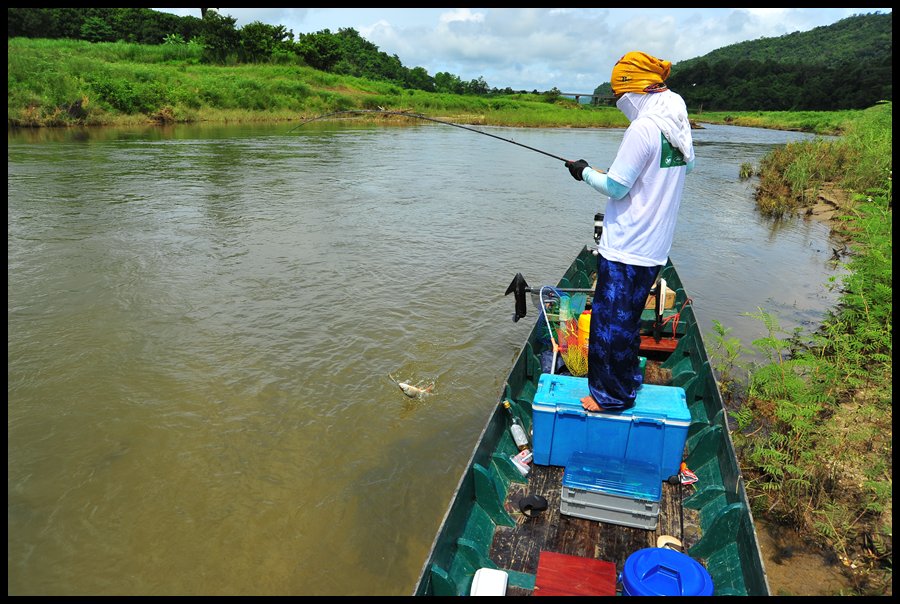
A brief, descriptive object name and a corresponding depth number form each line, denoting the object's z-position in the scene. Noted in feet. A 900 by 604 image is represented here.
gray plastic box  11.14
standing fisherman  9.94
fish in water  20.84
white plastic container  9.57
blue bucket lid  8.96
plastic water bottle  14.39
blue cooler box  12.03
